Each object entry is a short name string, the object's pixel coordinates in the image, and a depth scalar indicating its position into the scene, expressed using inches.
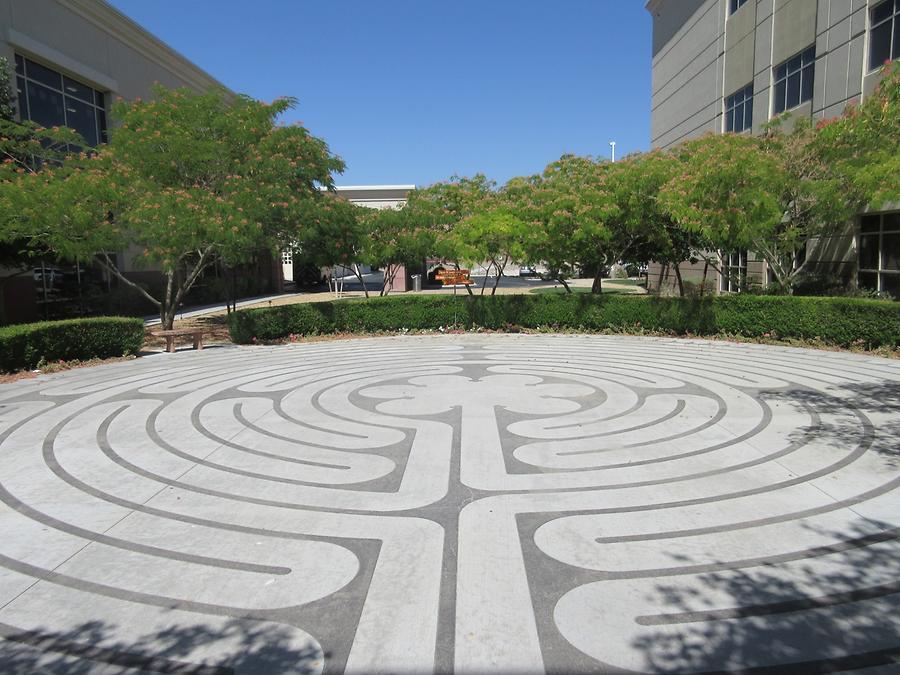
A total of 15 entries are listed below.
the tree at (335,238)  695.1
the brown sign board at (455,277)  772.0
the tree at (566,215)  663.1
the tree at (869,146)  470.6
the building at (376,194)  1804.9
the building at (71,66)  727.1
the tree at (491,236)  679.1
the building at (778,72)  627.8
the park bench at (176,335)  595.8
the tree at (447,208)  751.7
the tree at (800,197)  569.0
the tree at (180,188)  553.3
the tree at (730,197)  573.6
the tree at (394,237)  786.2
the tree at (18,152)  591.2
